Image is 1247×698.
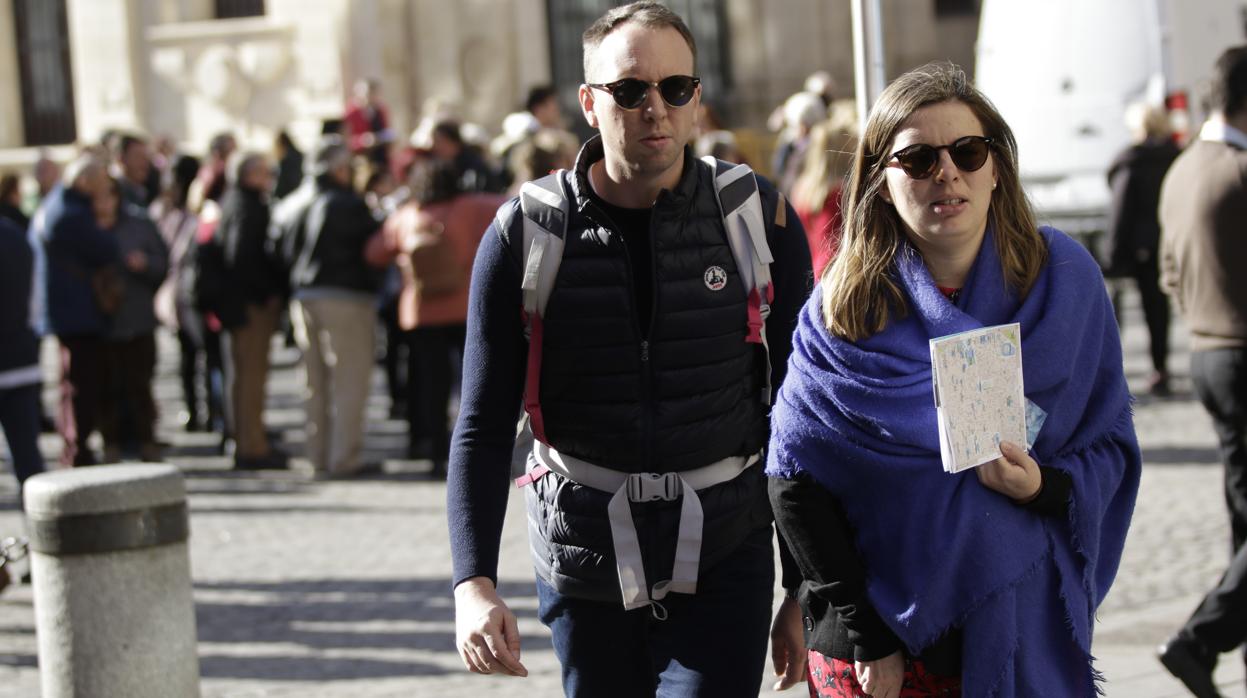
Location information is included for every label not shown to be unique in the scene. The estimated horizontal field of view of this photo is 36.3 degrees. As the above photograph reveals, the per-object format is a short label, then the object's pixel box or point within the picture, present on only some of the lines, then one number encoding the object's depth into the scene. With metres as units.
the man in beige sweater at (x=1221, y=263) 6.22
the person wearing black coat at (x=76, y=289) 10.66
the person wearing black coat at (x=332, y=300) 11.55
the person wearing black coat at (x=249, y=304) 12.01
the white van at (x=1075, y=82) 15.14
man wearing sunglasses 3.73
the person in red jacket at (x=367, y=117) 18.92
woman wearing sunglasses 3.18
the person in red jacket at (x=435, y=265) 11.00
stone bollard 5.40
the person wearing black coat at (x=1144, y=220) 12.56
